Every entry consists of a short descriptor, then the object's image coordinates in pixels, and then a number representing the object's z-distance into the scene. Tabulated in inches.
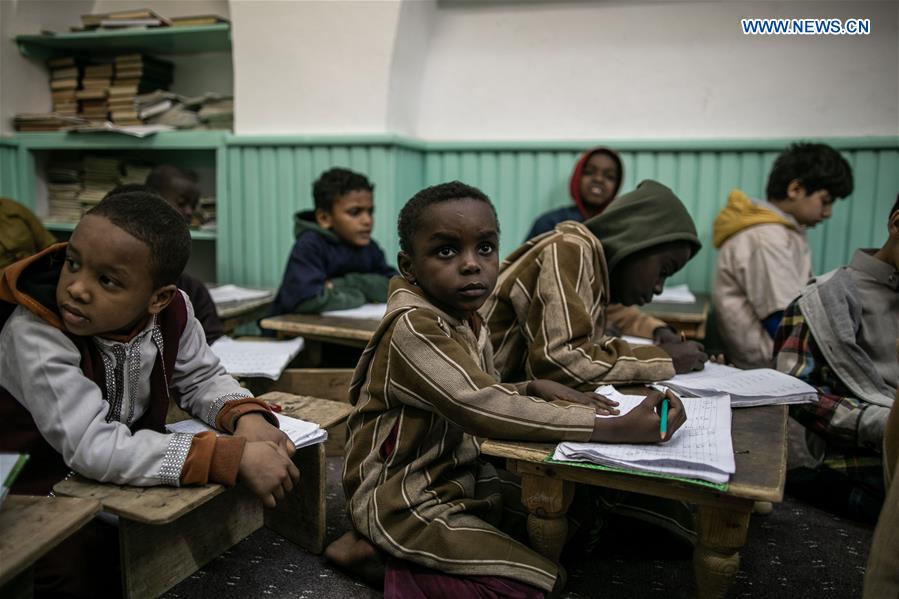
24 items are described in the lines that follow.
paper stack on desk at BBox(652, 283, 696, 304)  131.0
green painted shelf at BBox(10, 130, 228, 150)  161.6
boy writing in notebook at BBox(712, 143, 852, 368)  119.3
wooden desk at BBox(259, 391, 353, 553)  70.8
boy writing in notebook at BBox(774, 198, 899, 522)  79.4
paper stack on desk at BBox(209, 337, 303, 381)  89.1
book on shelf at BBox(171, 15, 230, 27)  159.2
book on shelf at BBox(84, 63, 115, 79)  169.5
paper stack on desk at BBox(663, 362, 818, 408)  65.8
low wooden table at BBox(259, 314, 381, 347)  101.3
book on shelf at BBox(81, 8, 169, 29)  161.5
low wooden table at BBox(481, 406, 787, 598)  49.0
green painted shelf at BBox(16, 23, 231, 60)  160.4
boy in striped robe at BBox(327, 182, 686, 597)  55.9
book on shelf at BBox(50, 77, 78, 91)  175.8
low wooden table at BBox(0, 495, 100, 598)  38.9
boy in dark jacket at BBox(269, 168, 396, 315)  118.0
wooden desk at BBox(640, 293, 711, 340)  114.7
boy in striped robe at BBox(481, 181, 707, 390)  70.7
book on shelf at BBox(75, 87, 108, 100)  170.2
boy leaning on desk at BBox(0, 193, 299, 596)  50.9
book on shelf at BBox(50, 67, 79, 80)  175.6
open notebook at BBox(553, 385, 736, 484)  48.3
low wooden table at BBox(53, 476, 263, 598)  49.2
